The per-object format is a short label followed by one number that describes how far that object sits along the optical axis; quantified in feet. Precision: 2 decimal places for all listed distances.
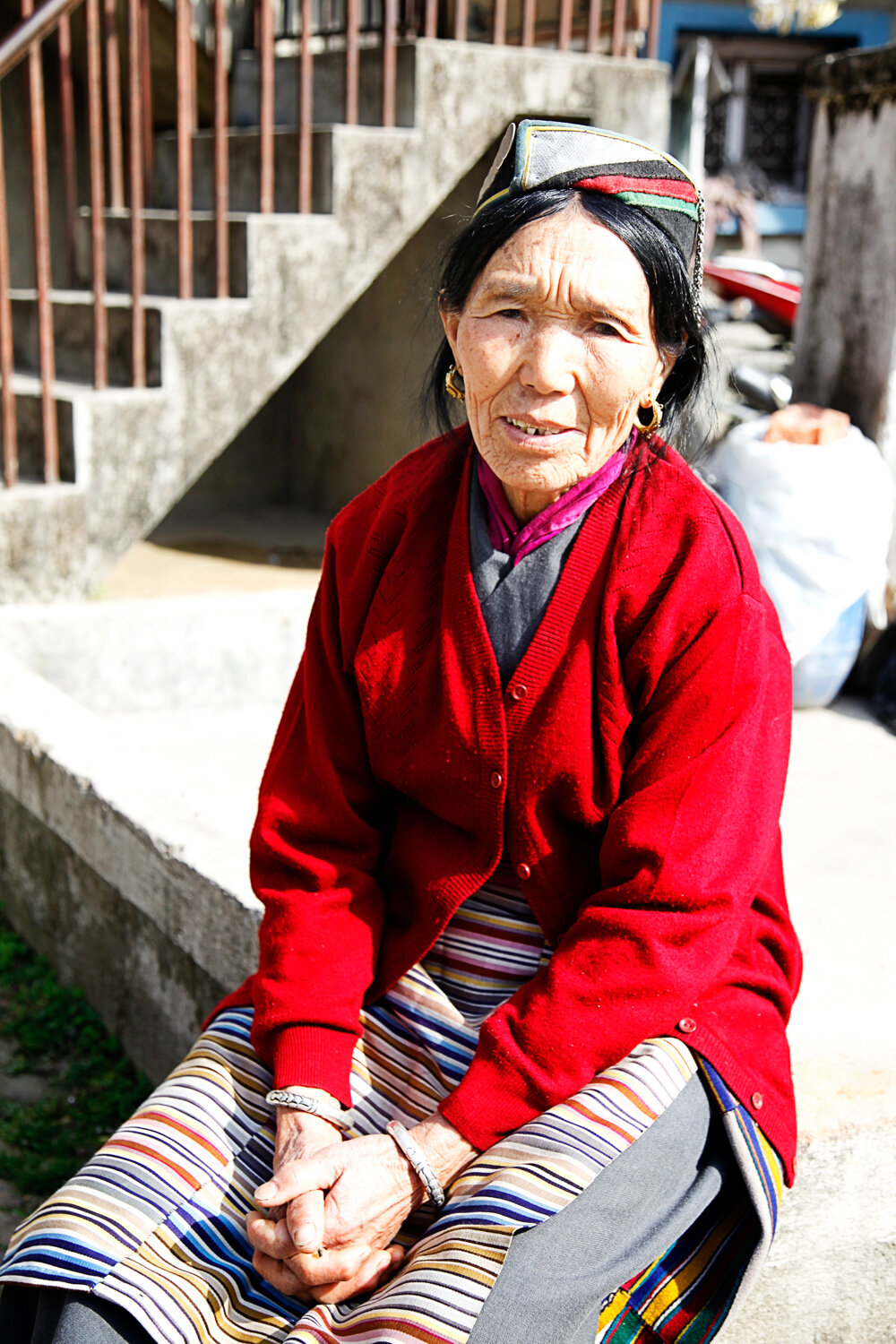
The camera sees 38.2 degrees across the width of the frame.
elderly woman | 4.59
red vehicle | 25.41
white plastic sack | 12.44
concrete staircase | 14.48
